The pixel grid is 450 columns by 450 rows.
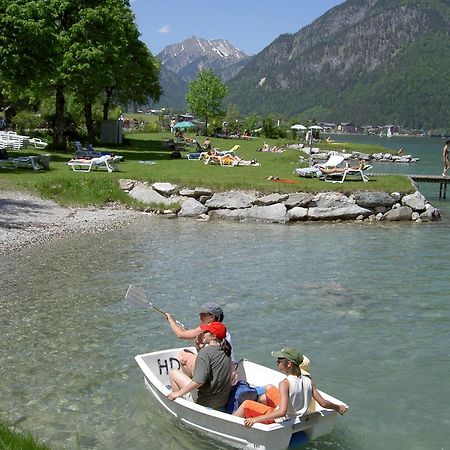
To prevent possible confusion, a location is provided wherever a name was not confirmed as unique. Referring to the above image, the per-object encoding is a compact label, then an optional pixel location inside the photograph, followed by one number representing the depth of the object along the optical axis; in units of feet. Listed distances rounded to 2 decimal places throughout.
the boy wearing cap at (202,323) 30.42
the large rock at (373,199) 92.32
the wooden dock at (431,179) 120.06
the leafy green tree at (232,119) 311.47
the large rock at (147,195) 92.77
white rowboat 24.98
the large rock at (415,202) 93.56
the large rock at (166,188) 93.66
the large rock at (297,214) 88.84
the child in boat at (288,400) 24.98
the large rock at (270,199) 90.63
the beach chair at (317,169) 107.65
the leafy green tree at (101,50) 127.44
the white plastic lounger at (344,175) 104.27
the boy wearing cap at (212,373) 27.12
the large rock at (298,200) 90.33
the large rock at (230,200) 90.38
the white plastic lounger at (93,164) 106.11
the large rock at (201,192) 92.68
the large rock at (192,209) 89.45
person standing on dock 121.19
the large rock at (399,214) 91.76
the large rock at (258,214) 87.76
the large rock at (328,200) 90.79
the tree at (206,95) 288.71
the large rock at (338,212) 89.61
